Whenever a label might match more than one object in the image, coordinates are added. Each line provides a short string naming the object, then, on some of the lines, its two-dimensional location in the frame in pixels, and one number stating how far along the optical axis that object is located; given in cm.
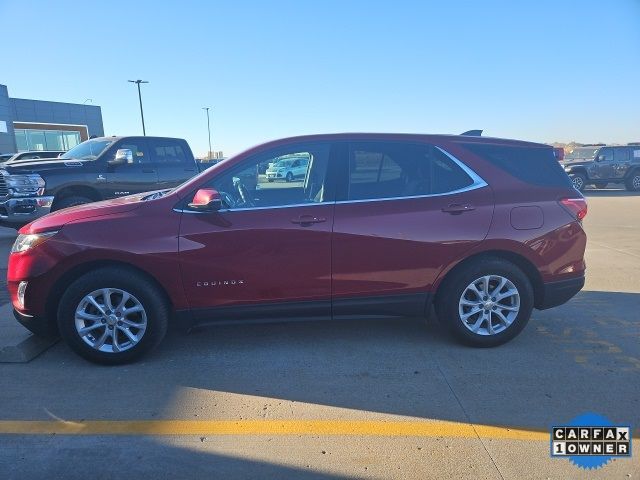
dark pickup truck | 816
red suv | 357
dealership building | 3700
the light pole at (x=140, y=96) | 4212
